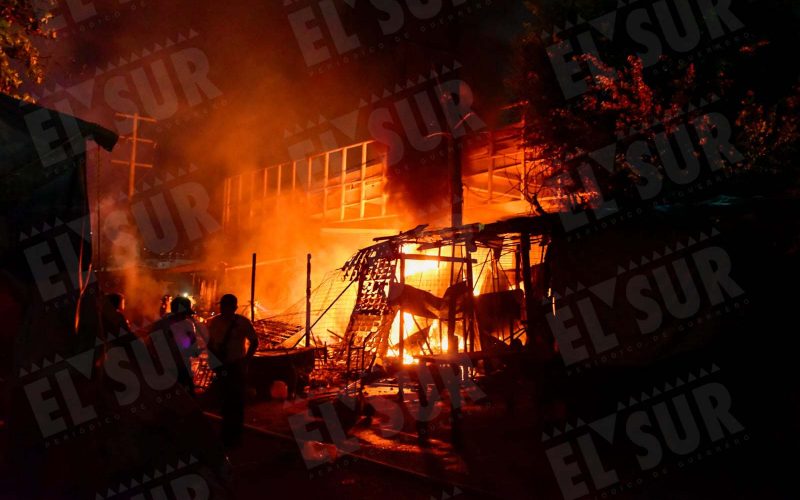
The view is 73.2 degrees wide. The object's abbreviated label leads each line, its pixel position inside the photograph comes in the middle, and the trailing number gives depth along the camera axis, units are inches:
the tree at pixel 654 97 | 400.5
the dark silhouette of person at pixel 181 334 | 328.5
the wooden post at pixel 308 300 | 495.1
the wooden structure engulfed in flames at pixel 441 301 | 350.6
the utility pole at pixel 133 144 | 1010.7
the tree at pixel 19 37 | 337.4
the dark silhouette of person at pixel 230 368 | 298.2
